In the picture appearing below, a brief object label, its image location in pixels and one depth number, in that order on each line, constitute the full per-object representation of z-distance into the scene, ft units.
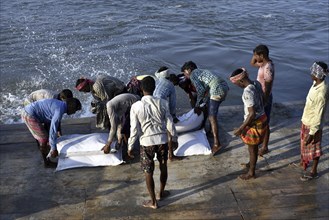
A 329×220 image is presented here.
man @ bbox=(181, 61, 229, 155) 18.89
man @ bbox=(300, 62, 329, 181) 15.39
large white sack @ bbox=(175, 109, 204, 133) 19.81
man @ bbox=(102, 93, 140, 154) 17.71
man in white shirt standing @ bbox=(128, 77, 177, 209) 14.14
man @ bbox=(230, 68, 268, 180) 15.43
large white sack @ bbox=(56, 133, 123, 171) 18.21
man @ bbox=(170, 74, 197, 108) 19.41
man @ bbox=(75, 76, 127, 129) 19.00
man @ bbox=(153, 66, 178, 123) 18.20
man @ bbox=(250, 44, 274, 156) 17.83
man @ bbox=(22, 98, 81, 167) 17.03
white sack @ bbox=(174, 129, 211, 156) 18.78
